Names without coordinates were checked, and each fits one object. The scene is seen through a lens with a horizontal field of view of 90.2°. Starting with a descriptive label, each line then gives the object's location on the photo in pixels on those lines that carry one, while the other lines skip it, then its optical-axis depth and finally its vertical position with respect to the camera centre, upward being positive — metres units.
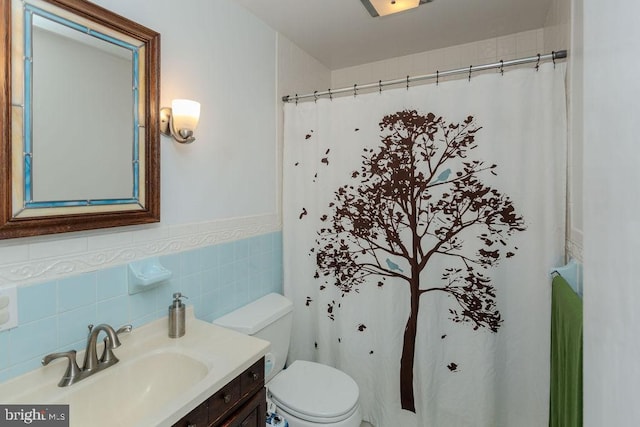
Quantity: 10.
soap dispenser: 1.34 -0.45
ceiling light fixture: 1.66 +1.09
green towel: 0.92 -0.49
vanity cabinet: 1.00 -0.67
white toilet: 1.44 -0.88
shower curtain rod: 1.42 +0.69
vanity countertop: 0.95 -0.56
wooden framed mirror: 0.95 +0.32
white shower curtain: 1.51 -0.17
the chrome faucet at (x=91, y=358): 1.03 -0.50
